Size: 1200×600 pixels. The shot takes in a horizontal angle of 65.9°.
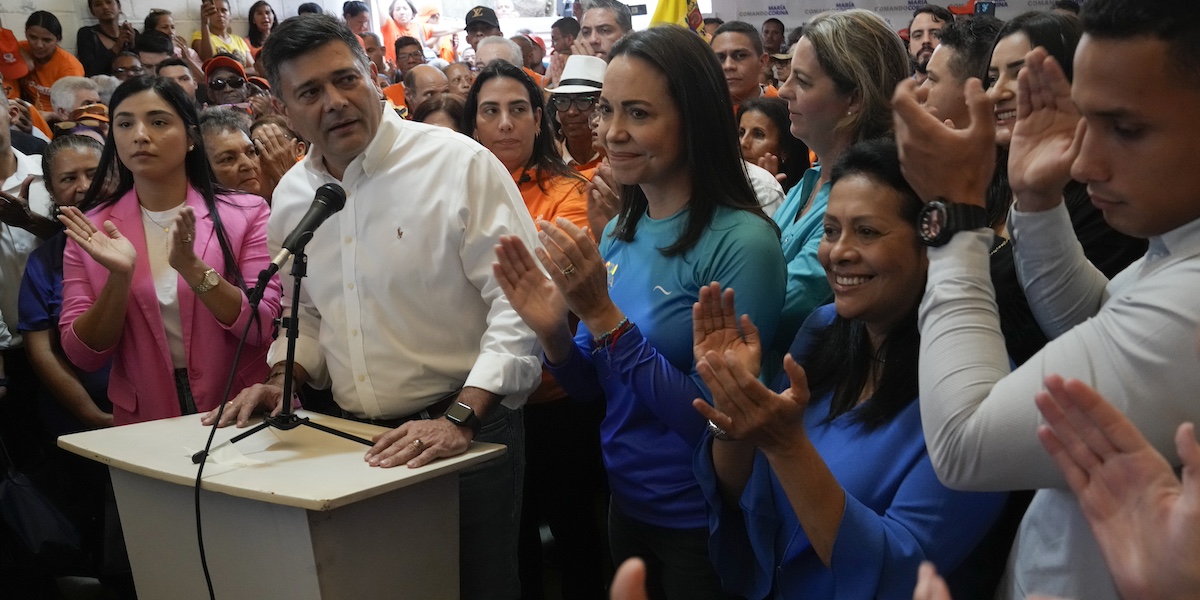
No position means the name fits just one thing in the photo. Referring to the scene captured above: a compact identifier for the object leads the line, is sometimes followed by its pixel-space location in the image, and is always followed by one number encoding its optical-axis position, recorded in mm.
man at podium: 1982
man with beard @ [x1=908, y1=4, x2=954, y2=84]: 5262
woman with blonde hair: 2089
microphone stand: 1728
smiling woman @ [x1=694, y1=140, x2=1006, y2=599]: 1231
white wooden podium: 1620
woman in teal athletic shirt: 1677
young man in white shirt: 894
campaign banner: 9570
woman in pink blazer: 2400
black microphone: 1688
